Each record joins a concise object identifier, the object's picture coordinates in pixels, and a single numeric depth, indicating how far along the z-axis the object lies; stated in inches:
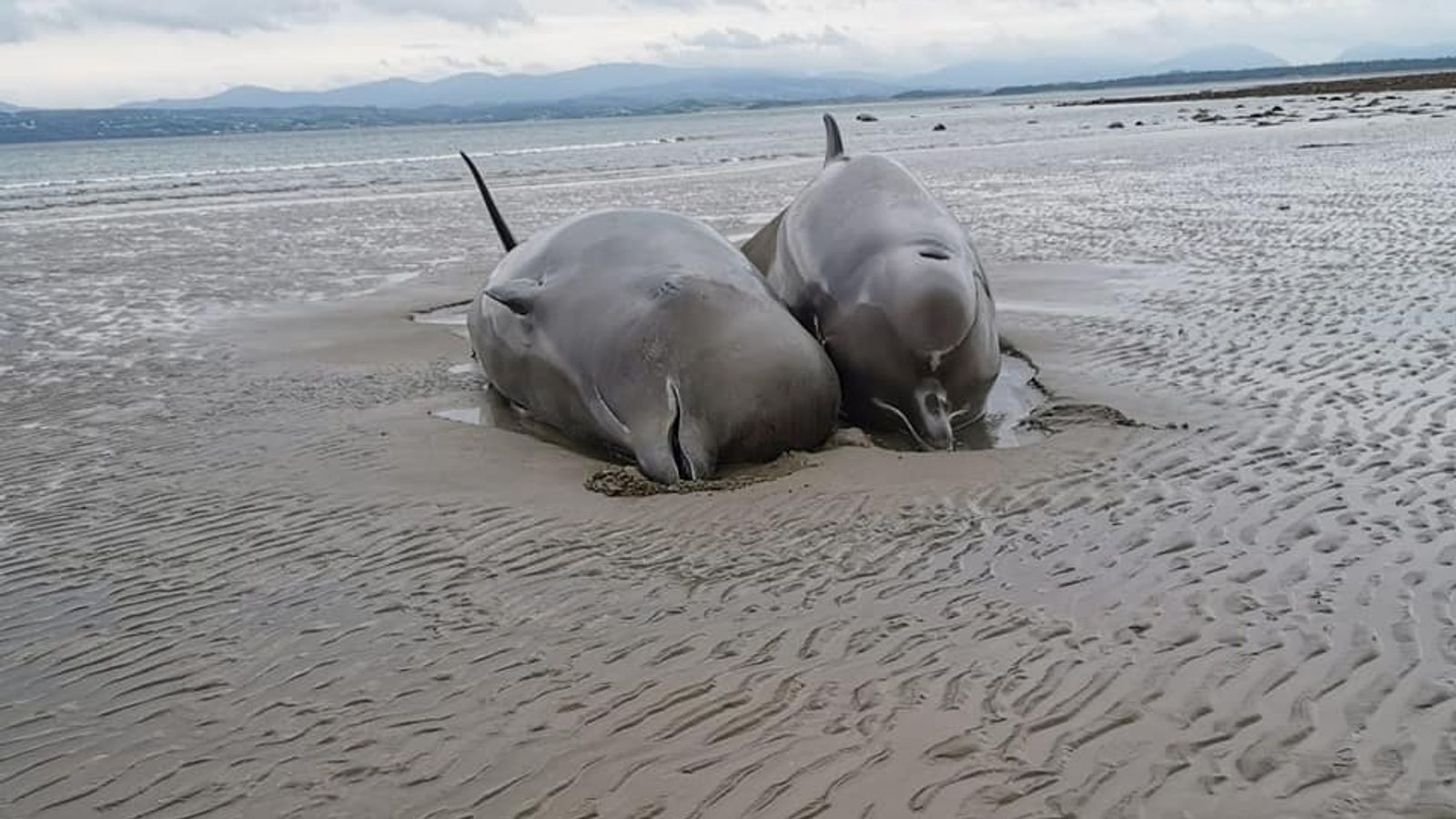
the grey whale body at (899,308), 256.2
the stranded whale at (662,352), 241.0
